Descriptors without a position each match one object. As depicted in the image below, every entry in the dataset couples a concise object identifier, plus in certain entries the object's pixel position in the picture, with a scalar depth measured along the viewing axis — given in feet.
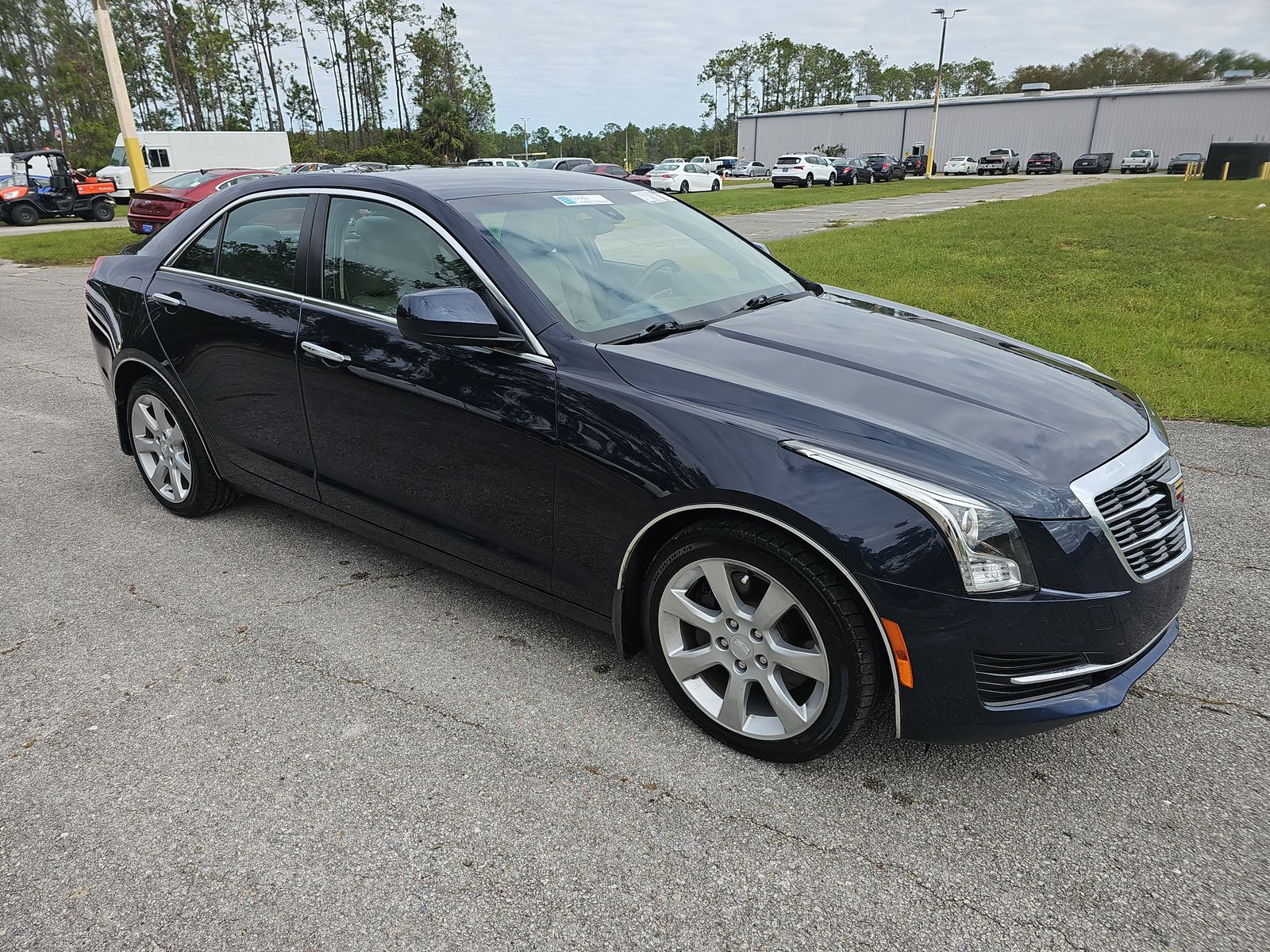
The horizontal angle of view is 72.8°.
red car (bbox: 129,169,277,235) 48.65
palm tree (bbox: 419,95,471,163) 203.72
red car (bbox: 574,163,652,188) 114.62
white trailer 112.98
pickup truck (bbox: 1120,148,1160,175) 196.13
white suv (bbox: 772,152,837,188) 142.41
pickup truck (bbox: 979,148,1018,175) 204.54
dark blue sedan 7.38
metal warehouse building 224.74
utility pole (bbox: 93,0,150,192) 51.11
